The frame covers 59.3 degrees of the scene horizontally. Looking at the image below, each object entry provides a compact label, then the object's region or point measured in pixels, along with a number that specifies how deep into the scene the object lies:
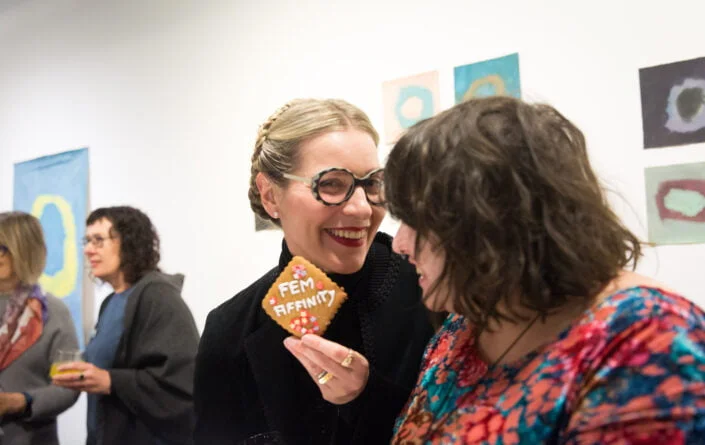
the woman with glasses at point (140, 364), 2.23
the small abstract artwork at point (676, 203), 1.66
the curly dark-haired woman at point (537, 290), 0.69
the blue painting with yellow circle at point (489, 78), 1.93
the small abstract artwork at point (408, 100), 2.11
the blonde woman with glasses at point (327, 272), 1.30
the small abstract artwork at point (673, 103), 1.66
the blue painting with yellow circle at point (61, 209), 3.29
